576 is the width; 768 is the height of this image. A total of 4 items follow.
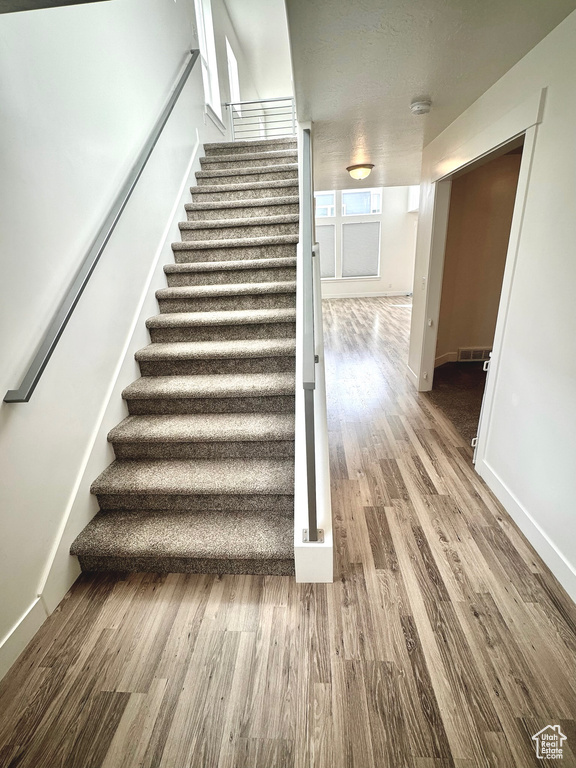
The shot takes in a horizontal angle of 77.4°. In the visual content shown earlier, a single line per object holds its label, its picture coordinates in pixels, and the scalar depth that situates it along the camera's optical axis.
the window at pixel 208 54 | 4.00
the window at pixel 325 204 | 9.05
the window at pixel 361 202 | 9.07
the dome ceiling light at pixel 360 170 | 3.83
